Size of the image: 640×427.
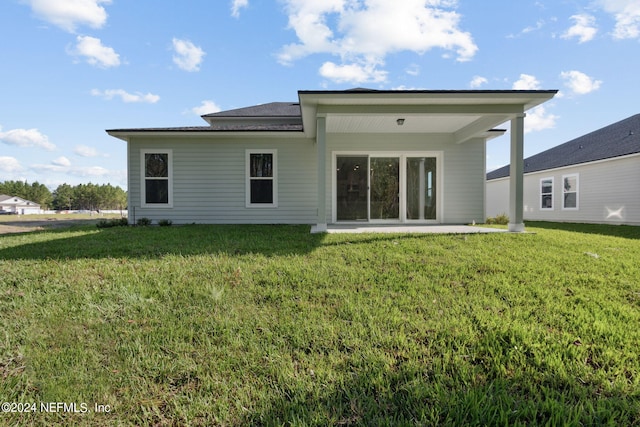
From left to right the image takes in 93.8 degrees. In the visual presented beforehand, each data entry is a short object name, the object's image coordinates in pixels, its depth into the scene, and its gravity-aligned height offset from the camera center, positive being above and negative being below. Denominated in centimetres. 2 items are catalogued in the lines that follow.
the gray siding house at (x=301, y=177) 955 +107
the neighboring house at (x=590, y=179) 1154 +141
